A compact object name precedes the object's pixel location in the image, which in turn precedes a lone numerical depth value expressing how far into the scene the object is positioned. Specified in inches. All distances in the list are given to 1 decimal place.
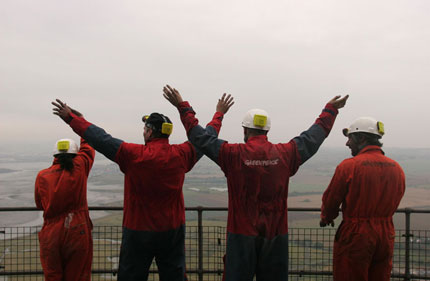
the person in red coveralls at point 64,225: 142.9
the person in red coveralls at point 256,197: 119.7
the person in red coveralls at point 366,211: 128.2
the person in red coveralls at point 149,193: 123.4
